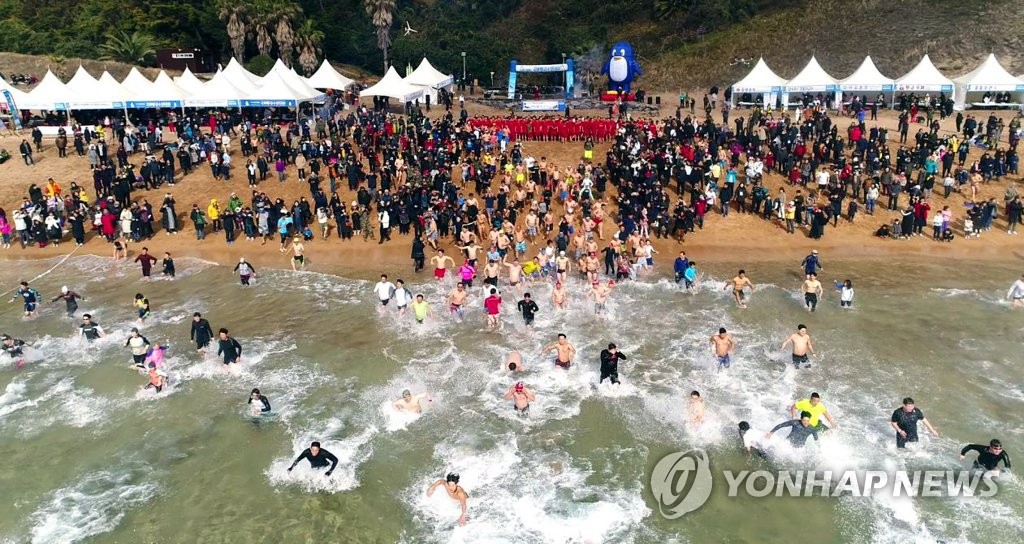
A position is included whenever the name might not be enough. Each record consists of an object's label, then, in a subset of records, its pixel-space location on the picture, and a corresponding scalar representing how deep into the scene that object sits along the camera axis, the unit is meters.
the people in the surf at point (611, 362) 14.45
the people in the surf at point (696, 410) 13.08
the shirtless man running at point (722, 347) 15.14
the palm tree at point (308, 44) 53.91
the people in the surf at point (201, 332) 16.34
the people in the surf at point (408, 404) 13.86
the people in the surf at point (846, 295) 18.33
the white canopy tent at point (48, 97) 34.28
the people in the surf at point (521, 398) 13.79
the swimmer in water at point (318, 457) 11.84
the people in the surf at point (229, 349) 15.50
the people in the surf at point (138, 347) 15.93
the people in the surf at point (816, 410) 12.37
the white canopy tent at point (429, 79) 40.31
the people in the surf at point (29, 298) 19.22
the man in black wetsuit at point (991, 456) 11.19
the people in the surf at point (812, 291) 18.17
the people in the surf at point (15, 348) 16.41
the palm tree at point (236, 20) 52.44
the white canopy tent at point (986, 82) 34.19
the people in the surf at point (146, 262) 21.72
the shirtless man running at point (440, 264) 20.76
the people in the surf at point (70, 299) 19.01
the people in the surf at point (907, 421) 12.10
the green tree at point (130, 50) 54.44
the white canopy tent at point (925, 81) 35.81
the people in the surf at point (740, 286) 18.77
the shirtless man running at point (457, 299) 18.14
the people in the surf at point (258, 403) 13.74
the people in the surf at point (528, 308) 17.41
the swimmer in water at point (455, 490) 10.98
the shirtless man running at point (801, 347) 15.22
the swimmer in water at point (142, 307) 18.50
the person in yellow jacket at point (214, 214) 25.55
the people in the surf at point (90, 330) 17.25
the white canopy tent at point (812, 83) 37.12
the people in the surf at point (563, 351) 15.31
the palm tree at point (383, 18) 54.91
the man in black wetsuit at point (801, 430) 12.12
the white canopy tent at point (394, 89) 37.94
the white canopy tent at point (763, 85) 37.84
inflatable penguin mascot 43.00
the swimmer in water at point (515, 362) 15.36
